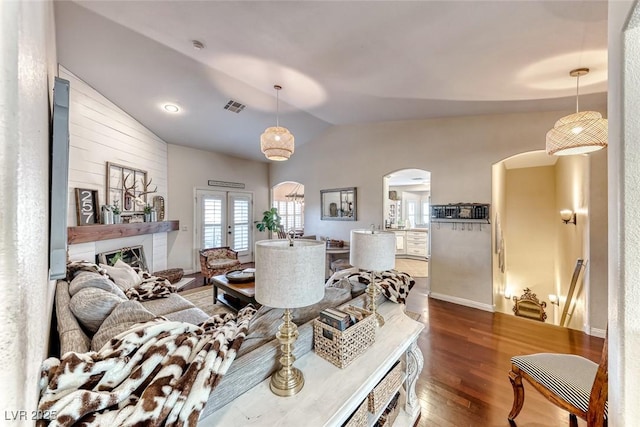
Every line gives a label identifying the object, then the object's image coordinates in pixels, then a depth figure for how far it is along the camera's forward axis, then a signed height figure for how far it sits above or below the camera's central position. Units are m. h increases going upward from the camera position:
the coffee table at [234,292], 2.72 -0.92
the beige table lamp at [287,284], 0.94 -0.27
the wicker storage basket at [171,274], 4.23 -1.05
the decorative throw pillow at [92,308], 1.37 -0.53
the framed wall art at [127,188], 3.71 +0.43
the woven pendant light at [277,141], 3.24 +0.97
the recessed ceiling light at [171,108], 3.83 +1.68
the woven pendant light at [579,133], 2.06 +0.70
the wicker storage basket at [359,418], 1.10 -0.94
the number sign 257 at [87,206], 3.17 +0.10
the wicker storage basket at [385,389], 1.27 -0.97
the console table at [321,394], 0.86 -0.72
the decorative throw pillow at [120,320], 1.16 -0.55
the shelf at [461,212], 3.56 +0.02
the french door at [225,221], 5.60 -0.16
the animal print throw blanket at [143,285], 2.13 -0.81
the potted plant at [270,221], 6.35 -0.20
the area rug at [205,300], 3.22 -1.29
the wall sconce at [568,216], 3.91 -0.05
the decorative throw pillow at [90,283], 1.67 -0.49
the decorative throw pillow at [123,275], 2.56 -0.68
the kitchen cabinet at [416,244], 7.26 -0.90
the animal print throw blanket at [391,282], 1.93 -0.56
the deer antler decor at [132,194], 4.00 +0.34
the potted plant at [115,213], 3.60 +0.02
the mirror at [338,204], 5.06 +0.21
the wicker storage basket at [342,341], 1.14 -0.62
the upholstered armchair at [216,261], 4.50 -0.91
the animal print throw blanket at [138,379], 0.69 -0.51
